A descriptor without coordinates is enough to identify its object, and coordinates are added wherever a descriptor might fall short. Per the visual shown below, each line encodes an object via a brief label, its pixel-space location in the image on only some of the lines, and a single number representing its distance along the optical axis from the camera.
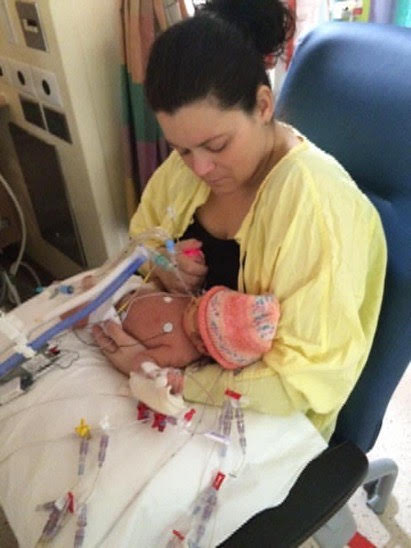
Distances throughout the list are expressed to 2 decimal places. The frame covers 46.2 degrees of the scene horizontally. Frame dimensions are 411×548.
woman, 0.76
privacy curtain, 1.32
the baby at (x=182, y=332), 0.77
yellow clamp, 0.80
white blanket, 0.72
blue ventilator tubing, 0.84
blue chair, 0.81
